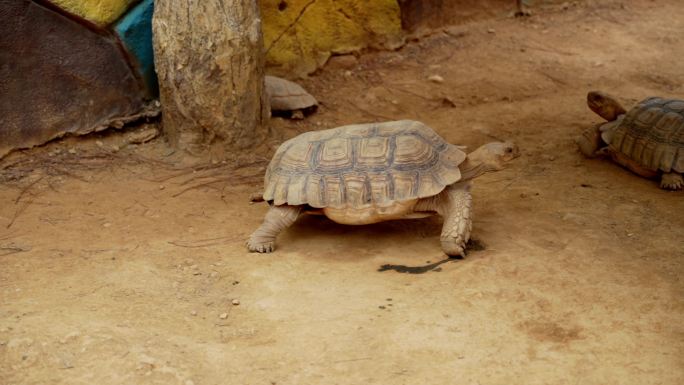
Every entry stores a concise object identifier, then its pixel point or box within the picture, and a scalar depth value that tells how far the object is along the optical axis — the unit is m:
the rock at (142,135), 6.78
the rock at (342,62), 8.75
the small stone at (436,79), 8.54
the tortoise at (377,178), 4.94
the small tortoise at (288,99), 7.43
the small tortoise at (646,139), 6.03
